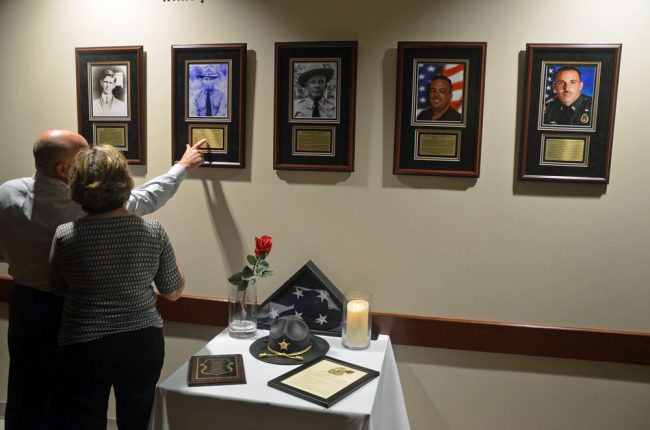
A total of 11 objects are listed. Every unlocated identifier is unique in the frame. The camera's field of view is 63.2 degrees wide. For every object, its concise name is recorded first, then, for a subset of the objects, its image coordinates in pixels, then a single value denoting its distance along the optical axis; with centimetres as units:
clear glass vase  207
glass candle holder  198
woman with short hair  153
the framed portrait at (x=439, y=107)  201
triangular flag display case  214
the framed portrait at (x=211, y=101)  218
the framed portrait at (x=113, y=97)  228
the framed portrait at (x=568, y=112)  192
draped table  155
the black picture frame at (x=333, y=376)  157
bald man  177
